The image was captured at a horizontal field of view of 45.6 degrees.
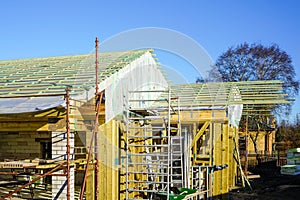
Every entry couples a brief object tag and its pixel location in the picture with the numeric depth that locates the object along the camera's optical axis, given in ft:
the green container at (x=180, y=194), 30.53
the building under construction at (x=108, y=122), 28.73
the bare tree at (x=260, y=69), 99.30
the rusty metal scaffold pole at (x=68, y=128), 25.88
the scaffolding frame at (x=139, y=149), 31.32
